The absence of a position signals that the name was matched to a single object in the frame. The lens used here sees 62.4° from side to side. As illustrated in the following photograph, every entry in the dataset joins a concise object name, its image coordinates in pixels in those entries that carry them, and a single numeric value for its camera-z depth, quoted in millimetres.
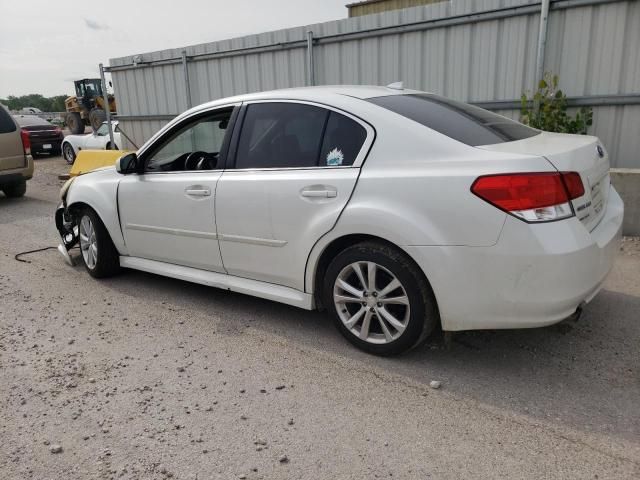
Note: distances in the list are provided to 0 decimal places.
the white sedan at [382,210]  2736
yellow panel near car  7438
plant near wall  6320
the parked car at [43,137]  18938
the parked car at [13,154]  9617
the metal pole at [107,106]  12008
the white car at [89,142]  14180
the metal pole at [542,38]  6305
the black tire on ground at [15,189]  10344
